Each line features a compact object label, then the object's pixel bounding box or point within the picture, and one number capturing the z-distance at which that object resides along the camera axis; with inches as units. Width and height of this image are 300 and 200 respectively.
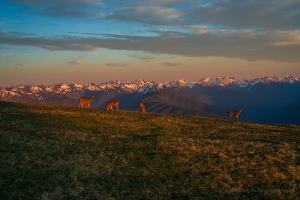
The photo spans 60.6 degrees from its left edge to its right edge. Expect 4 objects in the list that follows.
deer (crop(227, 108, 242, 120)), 2271.4
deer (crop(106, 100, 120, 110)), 1941.4
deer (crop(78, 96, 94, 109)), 1980.8
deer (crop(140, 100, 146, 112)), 2053.4
